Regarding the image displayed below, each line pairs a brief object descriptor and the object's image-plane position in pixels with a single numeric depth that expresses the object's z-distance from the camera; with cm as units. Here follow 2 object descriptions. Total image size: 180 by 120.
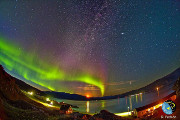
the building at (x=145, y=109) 3734
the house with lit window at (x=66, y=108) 3765
